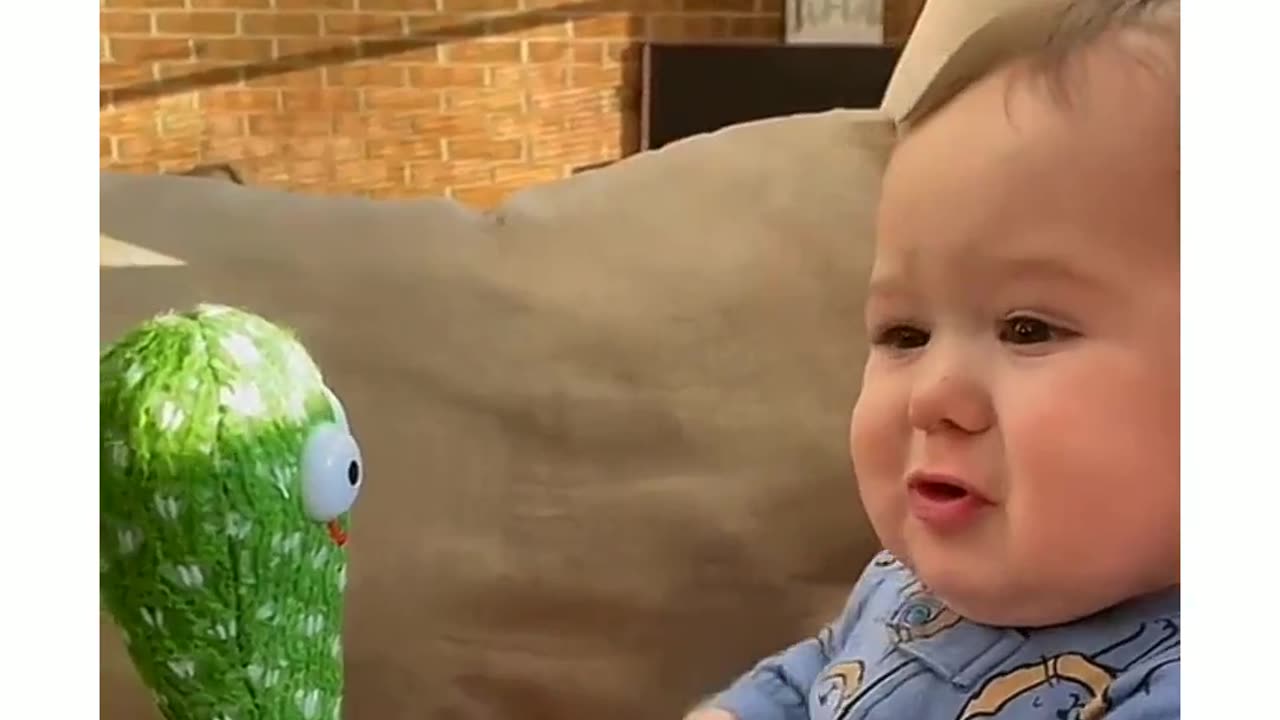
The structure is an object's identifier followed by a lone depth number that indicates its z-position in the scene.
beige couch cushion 0.72
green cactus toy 0.45
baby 0.50
